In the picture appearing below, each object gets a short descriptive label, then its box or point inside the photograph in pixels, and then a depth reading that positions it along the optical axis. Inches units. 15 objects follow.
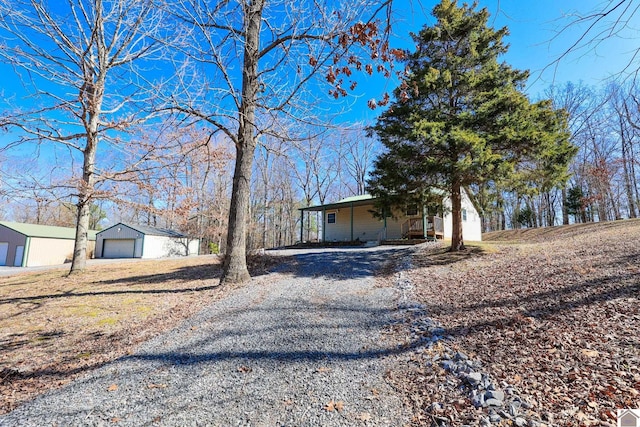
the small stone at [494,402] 93.7
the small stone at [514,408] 89.2
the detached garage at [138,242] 980.6
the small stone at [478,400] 94.7
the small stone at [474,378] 106.5
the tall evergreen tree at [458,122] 343.9
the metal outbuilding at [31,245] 871.7
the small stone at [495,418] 86.8
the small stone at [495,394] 96.4
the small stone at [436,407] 96.0
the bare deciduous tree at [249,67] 122.9
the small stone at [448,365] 118.4
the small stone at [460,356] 126.1
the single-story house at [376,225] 669.9
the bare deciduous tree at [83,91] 243.5
